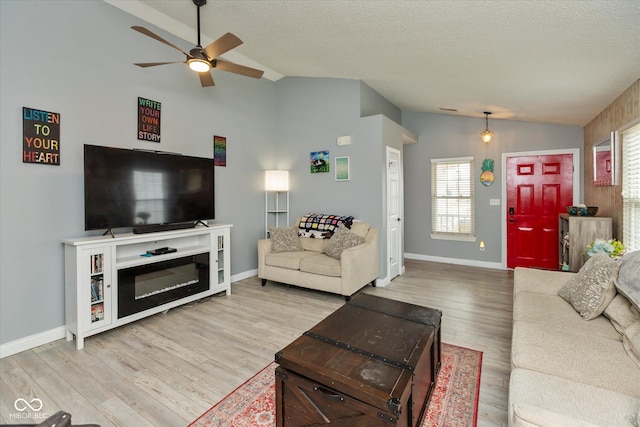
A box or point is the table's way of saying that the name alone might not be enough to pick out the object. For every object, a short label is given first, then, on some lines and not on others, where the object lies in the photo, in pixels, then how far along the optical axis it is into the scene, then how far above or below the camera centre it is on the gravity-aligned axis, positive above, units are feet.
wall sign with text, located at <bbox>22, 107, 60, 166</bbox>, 8.56 +2.17
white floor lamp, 16.25 +1.10
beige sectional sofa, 3.86 -2.50
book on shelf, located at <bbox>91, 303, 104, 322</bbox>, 8.84 -2.94
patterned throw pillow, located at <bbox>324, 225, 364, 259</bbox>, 12.98 -1.35
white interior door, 14.89 -0.11
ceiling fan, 8.16 +4.52
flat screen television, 9.23 +0.80
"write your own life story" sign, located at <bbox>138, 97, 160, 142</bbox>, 11.27 +3.44
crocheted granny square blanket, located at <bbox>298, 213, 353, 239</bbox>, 14.42 -0.68
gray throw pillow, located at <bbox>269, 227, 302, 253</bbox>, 14.33 -1.39
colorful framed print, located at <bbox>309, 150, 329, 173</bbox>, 15.70 +2.58
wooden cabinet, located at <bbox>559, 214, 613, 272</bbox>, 10.56 -0.87
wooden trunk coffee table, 4.36 -2.52
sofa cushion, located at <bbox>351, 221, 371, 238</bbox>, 13.92 -0.82
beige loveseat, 12.12 -2.29
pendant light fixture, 16.76 +4.08
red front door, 15.71 +0.24
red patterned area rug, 5.78 -3.95
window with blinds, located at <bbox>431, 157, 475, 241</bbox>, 18.16 +0.66
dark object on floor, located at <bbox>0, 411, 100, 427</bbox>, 2.33 -1.63
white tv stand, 8.57 -1.88
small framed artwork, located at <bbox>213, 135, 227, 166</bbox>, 14.10 +2.84
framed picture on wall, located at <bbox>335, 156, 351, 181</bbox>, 15.08 +2.05
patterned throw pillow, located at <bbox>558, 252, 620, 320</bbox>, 6.61 -1.78
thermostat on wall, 14.96 +3.47
